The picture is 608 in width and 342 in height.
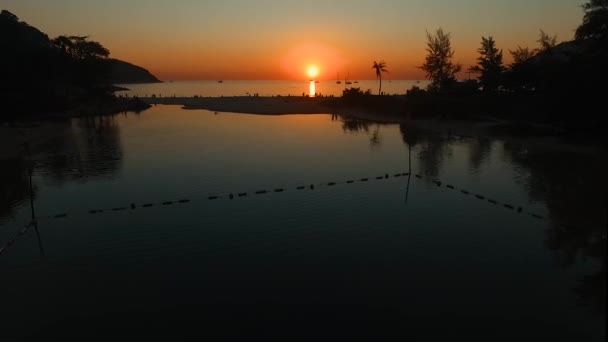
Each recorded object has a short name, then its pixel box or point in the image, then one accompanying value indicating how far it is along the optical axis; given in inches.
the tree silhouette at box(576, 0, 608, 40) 2058.3
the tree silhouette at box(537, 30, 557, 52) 3065.9
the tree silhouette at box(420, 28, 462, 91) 4069.9
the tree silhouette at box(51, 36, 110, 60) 4589.1
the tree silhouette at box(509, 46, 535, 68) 3321.9
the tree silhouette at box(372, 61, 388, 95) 5032.0
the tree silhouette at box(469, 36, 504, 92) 3166.8
